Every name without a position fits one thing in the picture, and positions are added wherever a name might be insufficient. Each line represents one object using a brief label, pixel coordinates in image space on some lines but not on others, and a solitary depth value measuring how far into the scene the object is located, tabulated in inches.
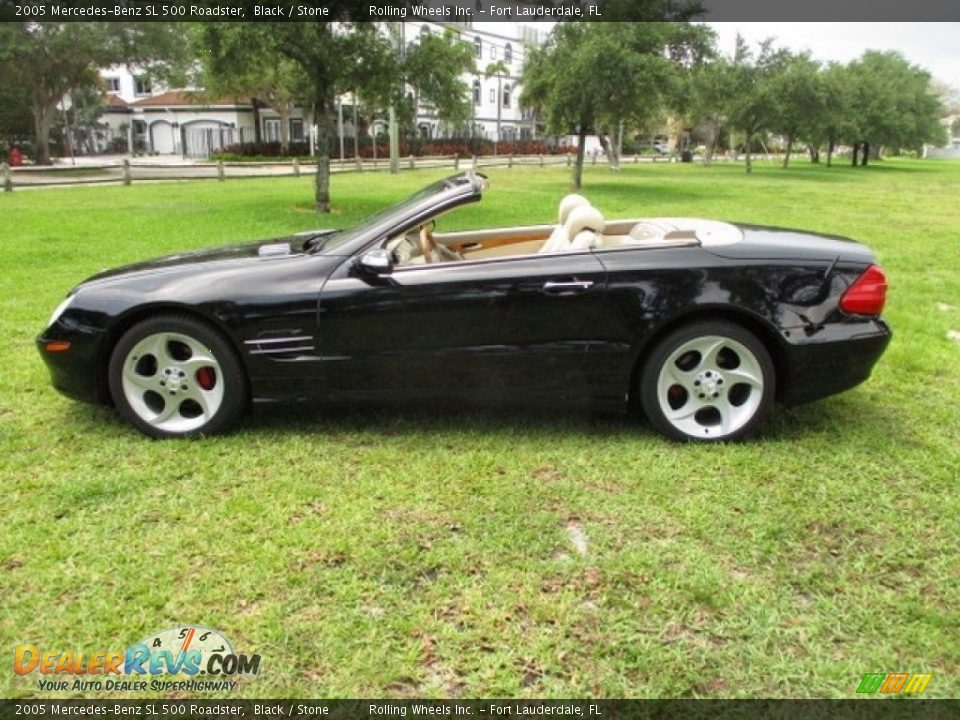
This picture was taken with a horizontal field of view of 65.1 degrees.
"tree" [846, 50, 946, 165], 1920.5
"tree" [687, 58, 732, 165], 1519.4
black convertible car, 146.1
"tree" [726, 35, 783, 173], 1473.9
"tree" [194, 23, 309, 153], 569.0
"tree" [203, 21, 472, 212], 578.2
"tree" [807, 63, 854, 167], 1519.4
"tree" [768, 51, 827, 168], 1464.1
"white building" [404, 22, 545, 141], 2603.3
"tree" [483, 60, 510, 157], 2507.4
